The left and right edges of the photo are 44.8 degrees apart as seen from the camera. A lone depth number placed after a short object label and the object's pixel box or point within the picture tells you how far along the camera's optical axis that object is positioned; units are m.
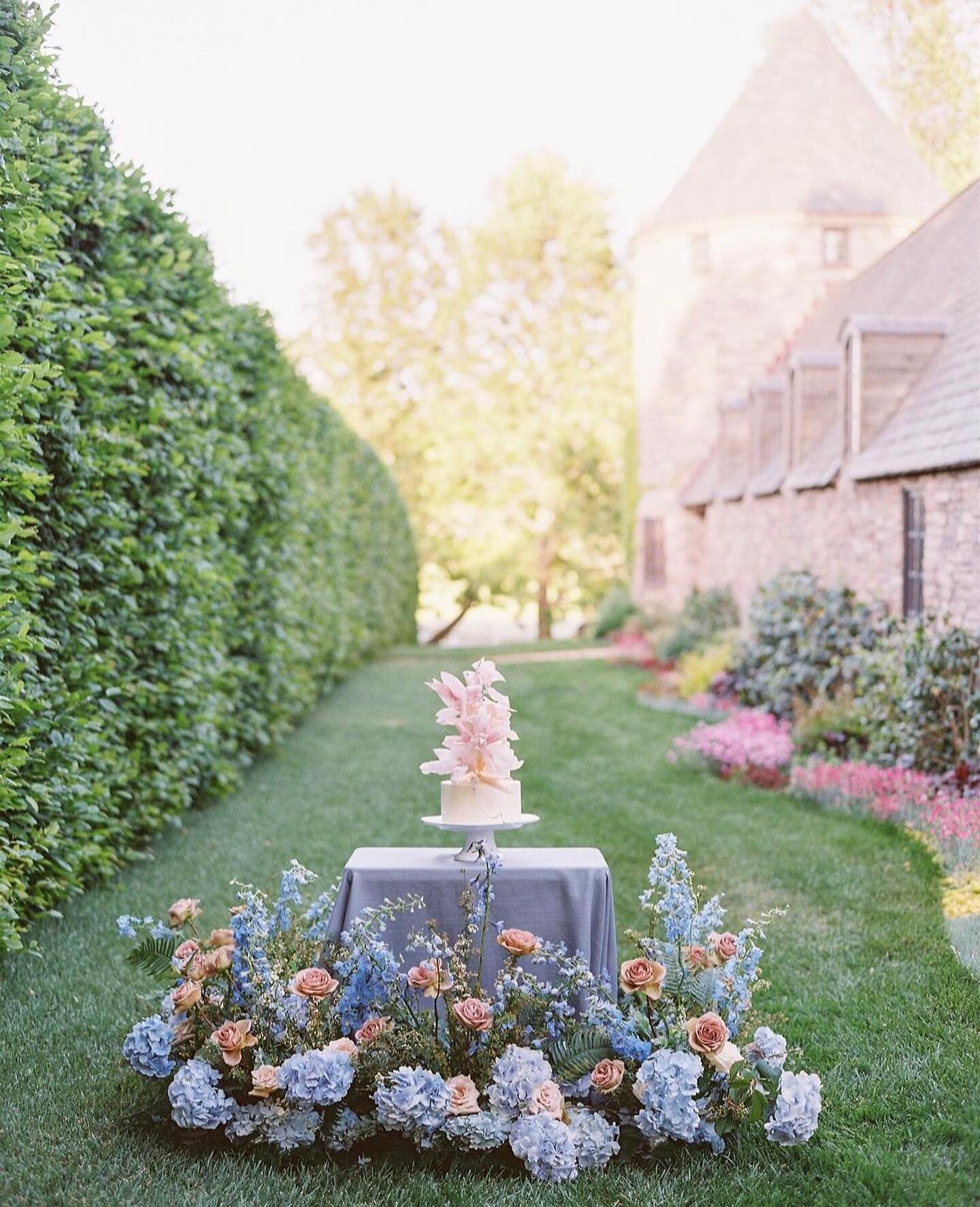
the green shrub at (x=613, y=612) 29.22
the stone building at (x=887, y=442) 10.59
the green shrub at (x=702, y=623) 19.94
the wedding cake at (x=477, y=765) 4.42
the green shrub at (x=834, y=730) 10.58
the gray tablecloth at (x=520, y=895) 4.42
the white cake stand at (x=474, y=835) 4.40
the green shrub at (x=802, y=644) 12.45
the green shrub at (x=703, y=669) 15.81
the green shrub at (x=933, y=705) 9.04
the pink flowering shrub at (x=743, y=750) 10.25
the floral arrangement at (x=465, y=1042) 3.81
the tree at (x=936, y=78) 27.25
